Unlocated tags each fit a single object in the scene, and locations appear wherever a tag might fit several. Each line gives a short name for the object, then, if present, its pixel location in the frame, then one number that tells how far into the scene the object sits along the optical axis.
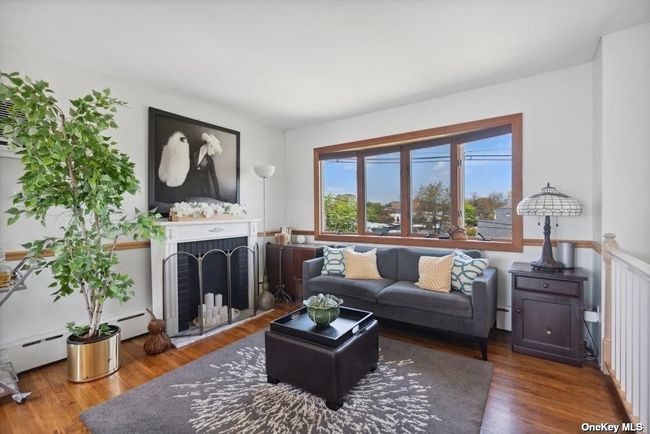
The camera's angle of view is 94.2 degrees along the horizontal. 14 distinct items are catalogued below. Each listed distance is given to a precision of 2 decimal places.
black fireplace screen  3.21
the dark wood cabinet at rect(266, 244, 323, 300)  4.14
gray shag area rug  1.79
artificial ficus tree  1.94
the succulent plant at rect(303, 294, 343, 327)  2.16
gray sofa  2.60
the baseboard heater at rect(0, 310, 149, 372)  2.38
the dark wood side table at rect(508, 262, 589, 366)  2.43
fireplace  3.05
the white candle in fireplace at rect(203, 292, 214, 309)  3.43
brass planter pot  2.28
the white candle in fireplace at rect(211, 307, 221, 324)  3.42
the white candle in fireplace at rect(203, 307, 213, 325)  3.35
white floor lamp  3.99
